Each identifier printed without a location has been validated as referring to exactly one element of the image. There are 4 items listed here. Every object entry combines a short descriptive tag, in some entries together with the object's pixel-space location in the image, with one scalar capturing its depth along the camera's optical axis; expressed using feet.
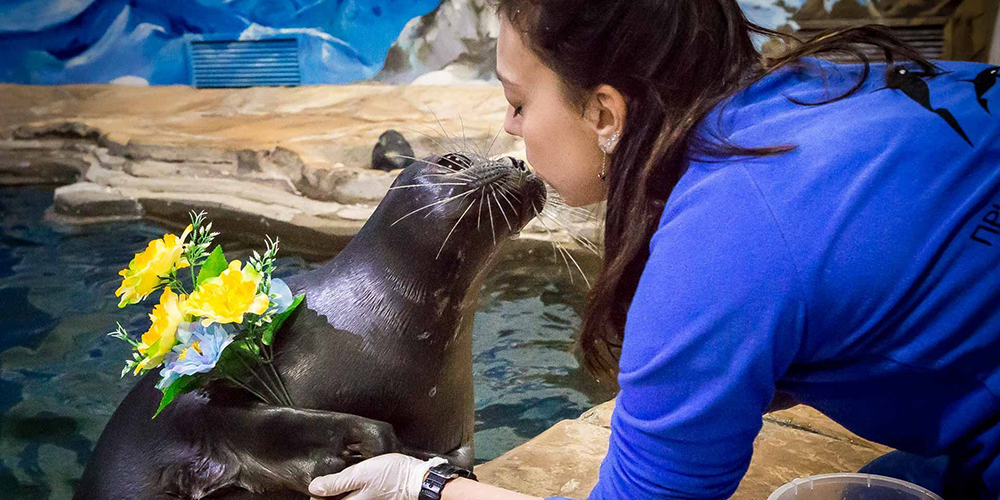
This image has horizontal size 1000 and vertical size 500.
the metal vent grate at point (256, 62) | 33.78
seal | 6.49
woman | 3.84
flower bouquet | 6.13
